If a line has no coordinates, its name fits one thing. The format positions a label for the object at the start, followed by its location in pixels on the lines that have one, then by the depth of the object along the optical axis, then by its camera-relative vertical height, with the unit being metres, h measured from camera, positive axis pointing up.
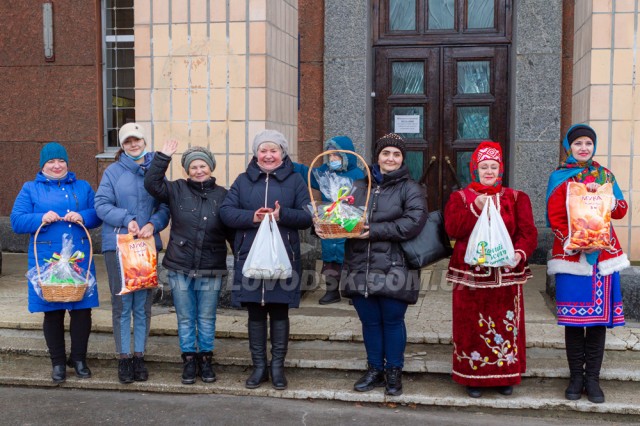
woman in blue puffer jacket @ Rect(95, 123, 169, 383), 5.23 -0.42
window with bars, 9.73 +1.20
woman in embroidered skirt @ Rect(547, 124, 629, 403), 4.79 -0.73
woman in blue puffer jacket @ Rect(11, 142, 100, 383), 5.30 -0.47
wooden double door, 8.84 +0.69
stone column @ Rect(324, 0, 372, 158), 8.82 +1.10
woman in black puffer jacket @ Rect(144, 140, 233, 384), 5.20 -0.56
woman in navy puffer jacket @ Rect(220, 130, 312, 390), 5.06 -0.43
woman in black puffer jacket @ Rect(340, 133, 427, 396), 4.90 -0.65
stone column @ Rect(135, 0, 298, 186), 7.02 +0.81
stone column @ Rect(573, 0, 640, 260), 6.36 +0.61
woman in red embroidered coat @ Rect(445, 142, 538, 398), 4.80 -0.80
